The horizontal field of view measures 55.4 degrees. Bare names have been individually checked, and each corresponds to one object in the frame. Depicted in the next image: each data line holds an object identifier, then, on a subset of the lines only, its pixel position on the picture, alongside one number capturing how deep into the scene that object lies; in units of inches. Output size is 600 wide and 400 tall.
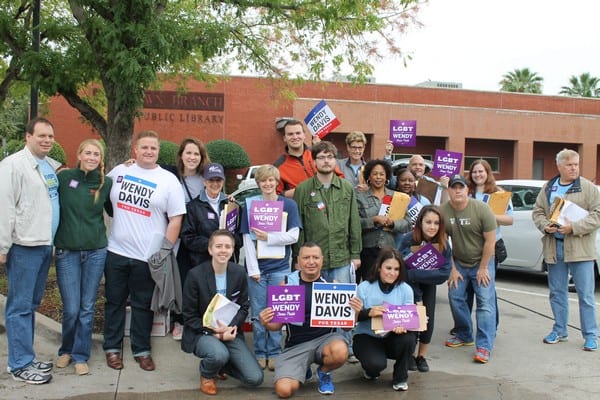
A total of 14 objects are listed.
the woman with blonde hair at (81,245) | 193.9
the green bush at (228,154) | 1015.6
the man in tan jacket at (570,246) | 233.1
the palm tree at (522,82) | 2244.1
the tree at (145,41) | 245.8
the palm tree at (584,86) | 2150.6
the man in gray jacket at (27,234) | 180.4
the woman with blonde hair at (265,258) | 205.9
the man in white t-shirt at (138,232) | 202.4
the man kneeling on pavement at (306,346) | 183.2
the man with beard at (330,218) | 213.2
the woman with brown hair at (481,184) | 253.4
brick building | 1119.0
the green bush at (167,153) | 927.0
